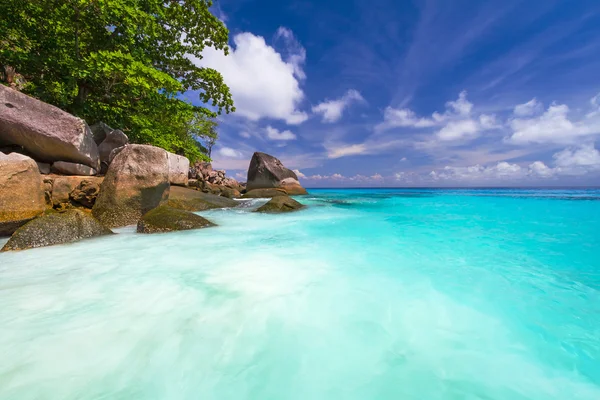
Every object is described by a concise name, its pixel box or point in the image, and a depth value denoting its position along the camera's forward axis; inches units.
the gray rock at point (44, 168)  267.7
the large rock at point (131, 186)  256.1
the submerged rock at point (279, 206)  463.8
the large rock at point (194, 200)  390.6
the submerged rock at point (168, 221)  237.1
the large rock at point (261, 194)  804.2
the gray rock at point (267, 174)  1017.5
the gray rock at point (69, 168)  277.7
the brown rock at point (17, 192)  184.9
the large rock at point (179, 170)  457.7
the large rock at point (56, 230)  169.2
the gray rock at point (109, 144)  366.3
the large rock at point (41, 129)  235.9
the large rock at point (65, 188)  249.8
